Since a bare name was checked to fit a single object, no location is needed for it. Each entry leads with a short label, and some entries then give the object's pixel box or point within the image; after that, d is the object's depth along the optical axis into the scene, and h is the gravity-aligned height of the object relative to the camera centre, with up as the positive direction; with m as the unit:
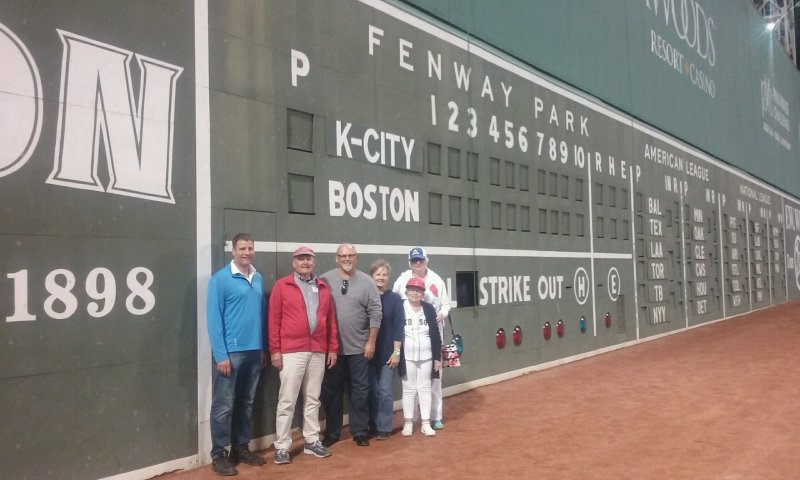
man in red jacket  5.26 -0.49
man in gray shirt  5.80 -0.52
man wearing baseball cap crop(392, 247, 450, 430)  6.39 -0.14
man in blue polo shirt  4.91 -0.50
